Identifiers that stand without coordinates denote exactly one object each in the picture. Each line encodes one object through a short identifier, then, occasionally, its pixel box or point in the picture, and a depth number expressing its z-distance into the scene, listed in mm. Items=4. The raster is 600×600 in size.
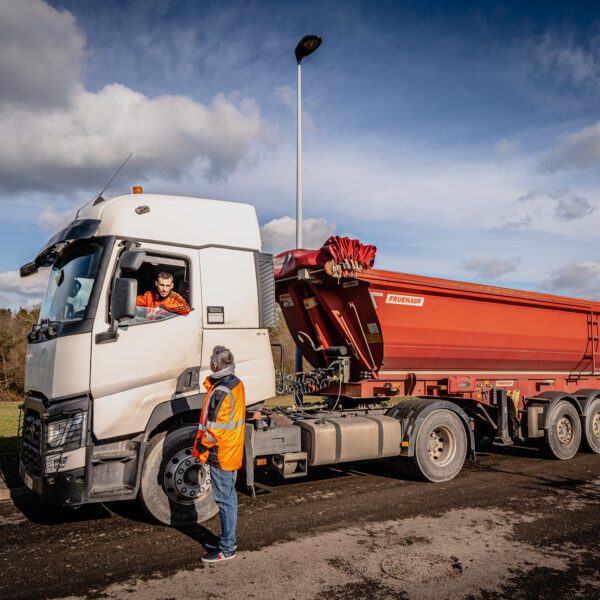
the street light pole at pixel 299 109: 11802
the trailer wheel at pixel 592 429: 9789
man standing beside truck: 4609
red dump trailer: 7562
